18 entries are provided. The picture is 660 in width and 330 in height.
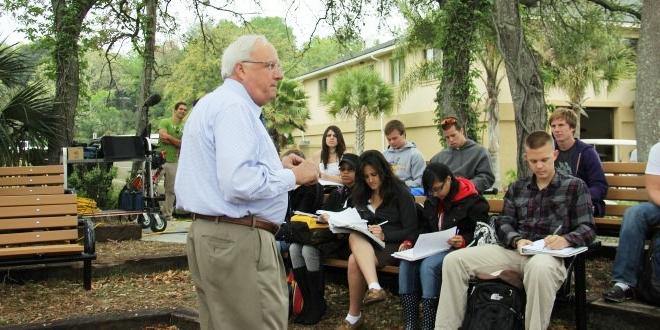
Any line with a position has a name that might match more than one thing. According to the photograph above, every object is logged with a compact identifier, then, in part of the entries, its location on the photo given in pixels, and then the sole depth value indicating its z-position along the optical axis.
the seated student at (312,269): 5.52
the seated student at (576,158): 5.28
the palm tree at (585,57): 12.74
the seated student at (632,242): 4.55
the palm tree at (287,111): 29.39
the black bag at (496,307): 4.11
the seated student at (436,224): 4.73
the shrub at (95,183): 11.51
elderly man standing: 2.78
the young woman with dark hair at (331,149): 7.46
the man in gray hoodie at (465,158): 6.27
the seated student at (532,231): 4.27
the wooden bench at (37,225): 5.98
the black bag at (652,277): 4.36
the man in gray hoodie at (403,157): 6.98
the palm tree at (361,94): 26.81
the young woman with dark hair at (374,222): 5.11
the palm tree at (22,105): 8.96
